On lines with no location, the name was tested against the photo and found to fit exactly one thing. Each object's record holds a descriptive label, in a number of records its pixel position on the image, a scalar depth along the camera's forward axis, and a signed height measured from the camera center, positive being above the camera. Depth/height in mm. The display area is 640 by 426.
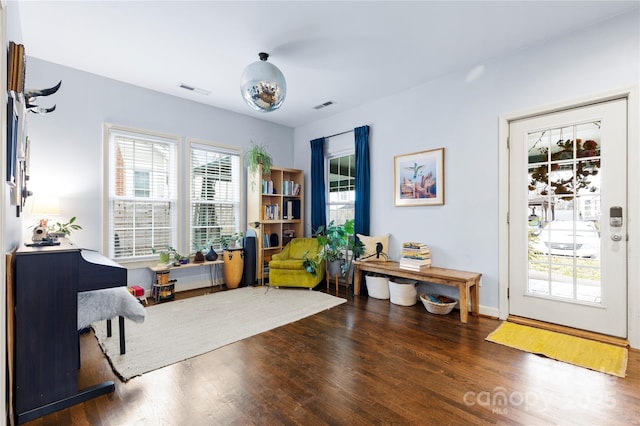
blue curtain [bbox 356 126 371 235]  4434 +392
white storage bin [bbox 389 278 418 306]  3621 -1008
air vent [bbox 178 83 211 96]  3871 +1678
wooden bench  3049 -728
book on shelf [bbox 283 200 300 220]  5211 +59
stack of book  3537 -544
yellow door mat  2193 -1127
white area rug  2340 -1152
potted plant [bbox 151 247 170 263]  3926 -603
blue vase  4375 -648
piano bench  2076 -709
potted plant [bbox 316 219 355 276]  4449 -470
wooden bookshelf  4754 +43
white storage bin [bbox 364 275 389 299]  3906 -996
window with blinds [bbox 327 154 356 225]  4832 +414
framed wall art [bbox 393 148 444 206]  3660 +455
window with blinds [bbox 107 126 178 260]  3775 +260
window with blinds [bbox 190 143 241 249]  4488 +303
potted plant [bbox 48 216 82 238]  3090 -178
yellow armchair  4367 -918
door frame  2451 +79
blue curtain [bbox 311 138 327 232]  5078 +407
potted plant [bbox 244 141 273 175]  4695 +850
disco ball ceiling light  2742 +1197
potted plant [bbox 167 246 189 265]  4086 -646
